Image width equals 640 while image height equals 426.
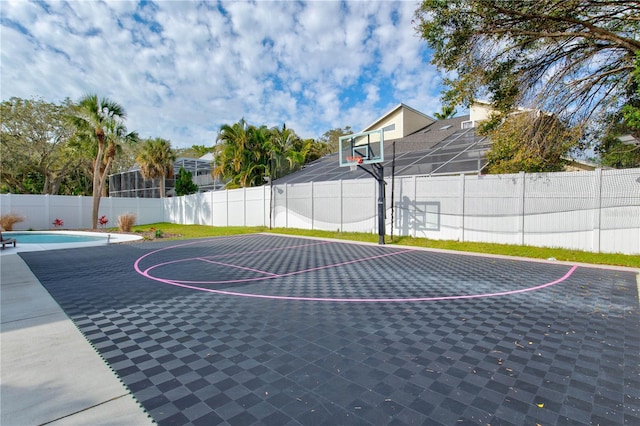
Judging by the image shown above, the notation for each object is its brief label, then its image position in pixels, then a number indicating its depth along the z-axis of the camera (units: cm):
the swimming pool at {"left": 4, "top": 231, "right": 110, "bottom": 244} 1529
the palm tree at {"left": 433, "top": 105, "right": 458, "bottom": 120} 3588
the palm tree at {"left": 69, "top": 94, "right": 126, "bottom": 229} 1827
